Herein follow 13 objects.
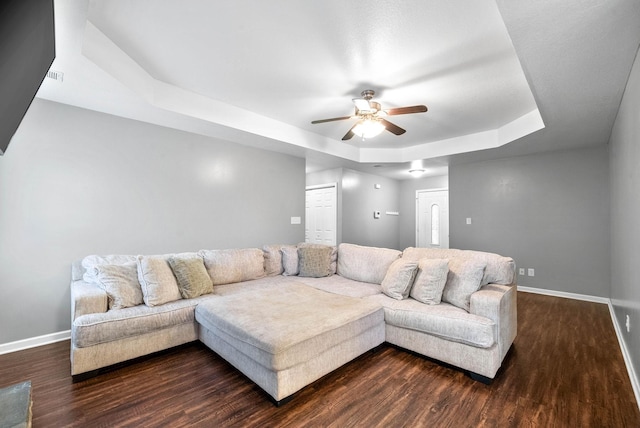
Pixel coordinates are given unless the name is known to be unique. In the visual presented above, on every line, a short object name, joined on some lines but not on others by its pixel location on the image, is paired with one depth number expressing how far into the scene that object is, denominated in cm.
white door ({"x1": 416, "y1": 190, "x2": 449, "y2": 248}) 751
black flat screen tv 91
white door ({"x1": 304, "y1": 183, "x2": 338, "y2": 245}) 646
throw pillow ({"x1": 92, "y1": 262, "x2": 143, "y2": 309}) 247
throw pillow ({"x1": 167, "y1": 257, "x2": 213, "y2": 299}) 284
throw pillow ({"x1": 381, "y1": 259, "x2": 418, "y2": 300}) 279
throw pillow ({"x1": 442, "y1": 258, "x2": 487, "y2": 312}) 249
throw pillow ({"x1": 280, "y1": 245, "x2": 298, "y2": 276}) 383
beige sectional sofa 204
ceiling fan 287
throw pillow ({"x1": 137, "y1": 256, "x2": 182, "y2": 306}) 261
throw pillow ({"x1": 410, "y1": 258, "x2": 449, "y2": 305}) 262
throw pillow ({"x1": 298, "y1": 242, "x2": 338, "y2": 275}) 387
